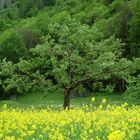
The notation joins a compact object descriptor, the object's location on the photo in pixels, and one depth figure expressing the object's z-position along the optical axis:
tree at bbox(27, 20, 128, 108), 30.17
